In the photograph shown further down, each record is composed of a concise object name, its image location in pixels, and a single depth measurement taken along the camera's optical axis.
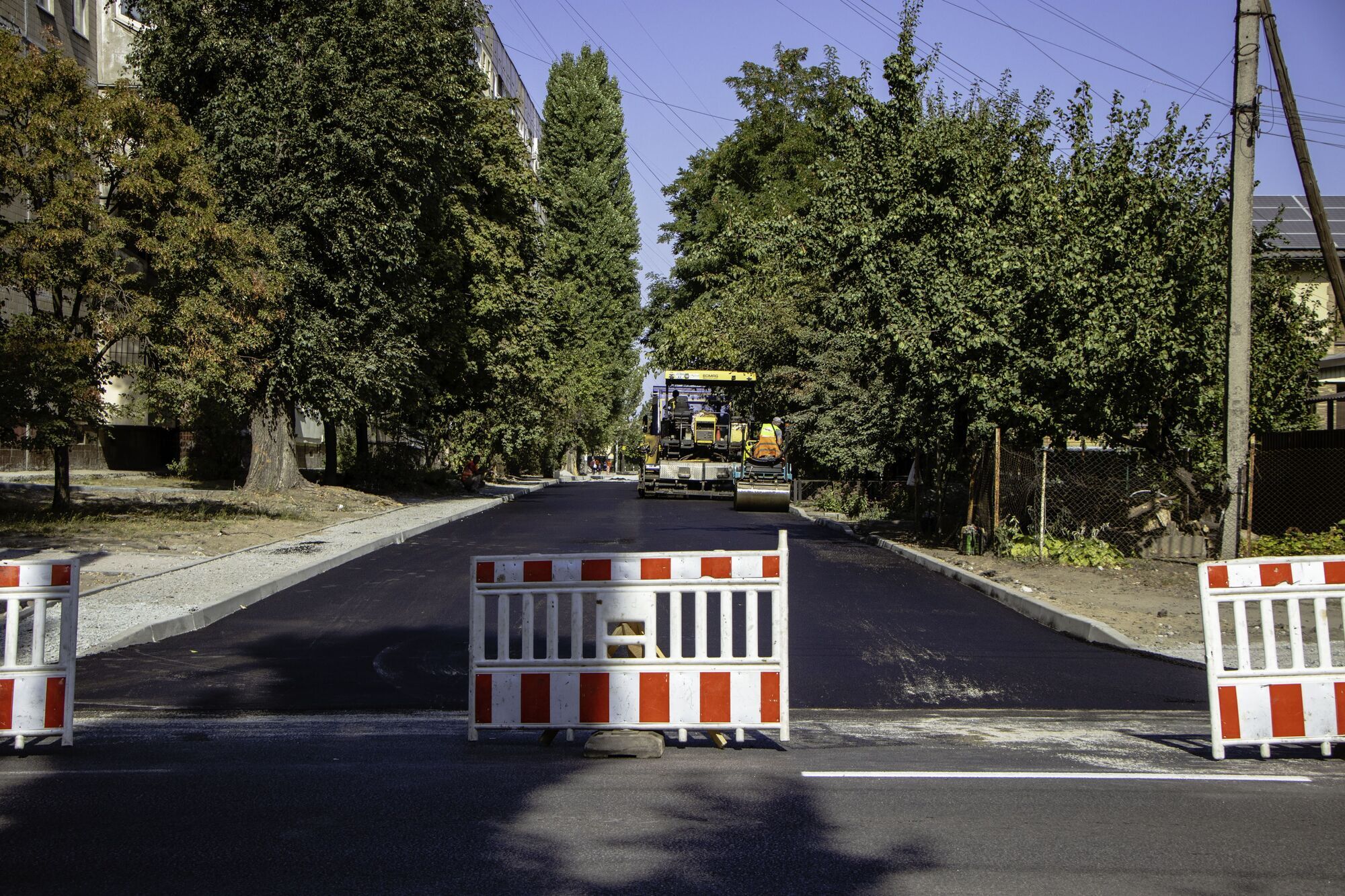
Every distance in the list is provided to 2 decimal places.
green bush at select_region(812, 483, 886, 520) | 29.00
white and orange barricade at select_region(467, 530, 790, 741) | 6.66
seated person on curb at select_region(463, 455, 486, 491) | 39.75
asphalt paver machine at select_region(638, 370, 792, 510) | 38.69
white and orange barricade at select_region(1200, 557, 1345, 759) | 6.66
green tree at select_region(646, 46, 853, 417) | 37.66
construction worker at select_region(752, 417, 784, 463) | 33.88
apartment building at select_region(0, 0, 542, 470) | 32.62
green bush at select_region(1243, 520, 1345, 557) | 14.76
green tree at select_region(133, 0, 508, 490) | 25.27
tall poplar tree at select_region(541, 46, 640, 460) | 67.38
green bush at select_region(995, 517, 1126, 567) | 16.27
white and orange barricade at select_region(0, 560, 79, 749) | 6.63
